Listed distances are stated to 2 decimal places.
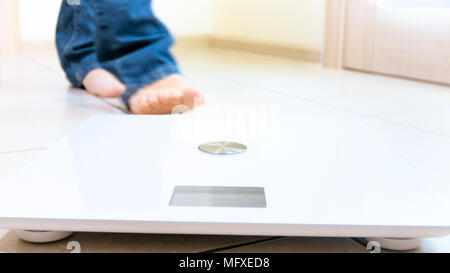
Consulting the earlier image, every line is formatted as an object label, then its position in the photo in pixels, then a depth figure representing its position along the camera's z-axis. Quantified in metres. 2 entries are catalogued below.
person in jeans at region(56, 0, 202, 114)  0.92
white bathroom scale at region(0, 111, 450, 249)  0.37
